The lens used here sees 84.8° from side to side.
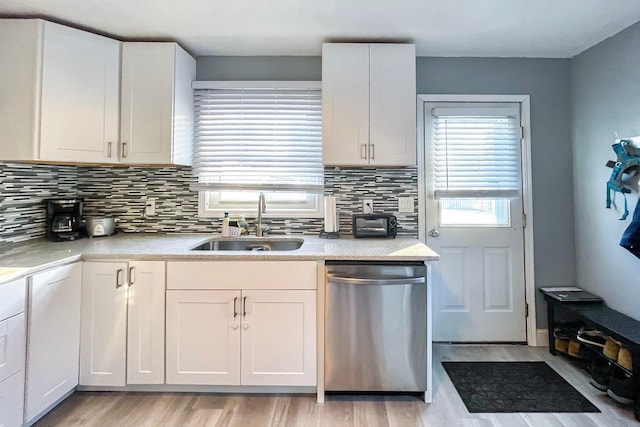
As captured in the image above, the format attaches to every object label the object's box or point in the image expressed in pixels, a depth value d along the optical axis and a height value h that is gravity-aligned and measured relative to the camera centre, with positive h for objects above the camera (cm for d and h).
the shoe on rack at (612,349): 201 -73
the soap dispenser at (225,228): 254 -6
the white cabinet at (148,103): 235 +79
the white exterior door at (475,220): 268 +2
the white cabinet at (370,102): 237 +81
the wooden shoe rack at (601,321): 181 -60
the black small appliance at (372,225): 248 -2
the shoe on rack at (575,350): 238 -87
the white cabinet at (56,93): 200 +76
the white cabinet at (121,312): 197 -51
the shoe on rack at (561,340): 246 -83
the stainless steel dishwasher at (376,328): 192 -59
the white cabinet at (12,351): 152 -59
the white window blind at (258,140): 265 +62
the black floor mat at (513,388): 192 -99
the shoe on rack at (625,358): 190 -74
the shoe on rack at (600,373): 205 -90
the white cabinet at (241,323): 196 -57
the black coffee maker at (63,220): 236 +0
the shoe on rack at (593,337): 216 -72
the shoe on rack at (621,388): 188 -90
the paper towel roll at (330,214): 247 +5
